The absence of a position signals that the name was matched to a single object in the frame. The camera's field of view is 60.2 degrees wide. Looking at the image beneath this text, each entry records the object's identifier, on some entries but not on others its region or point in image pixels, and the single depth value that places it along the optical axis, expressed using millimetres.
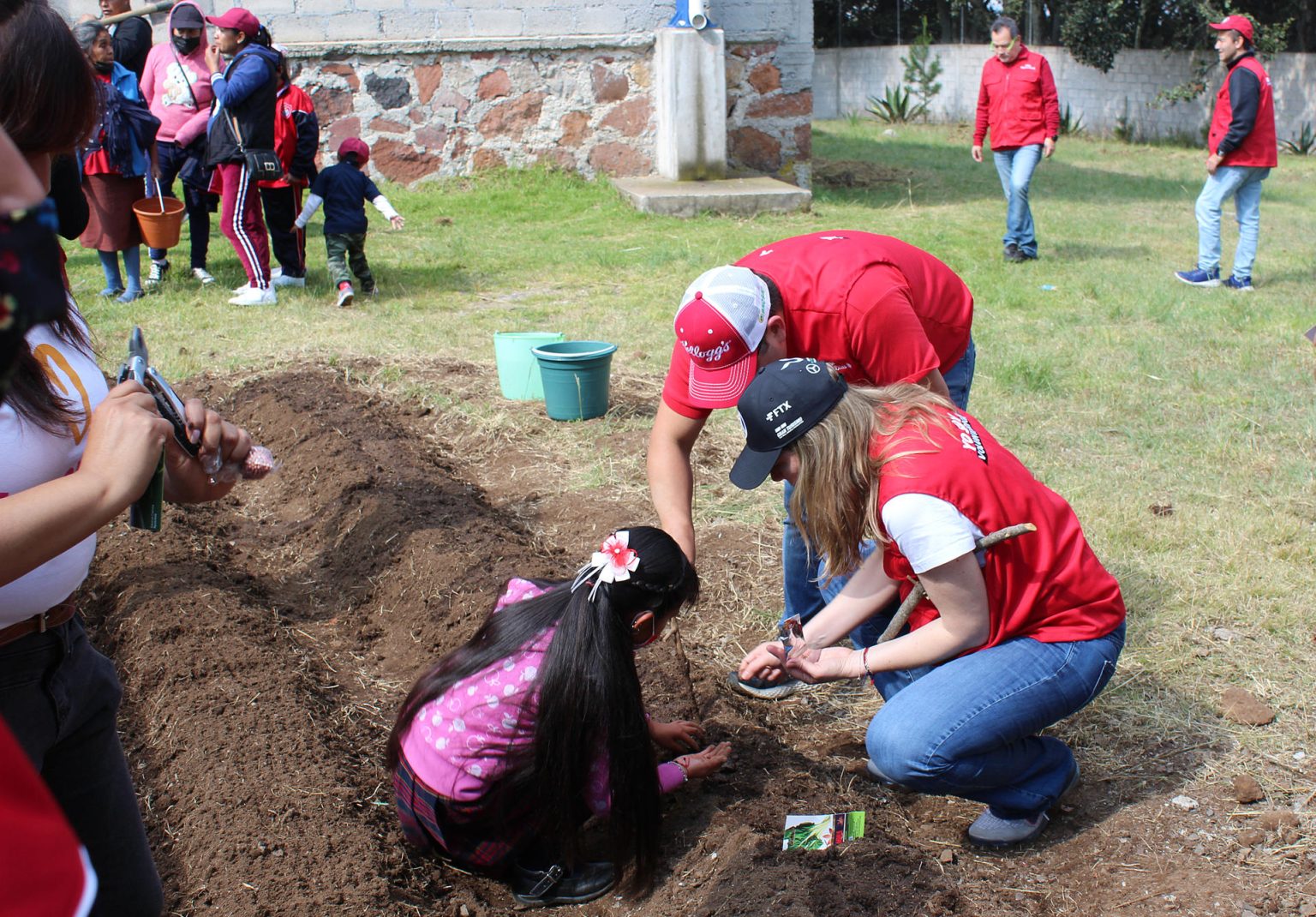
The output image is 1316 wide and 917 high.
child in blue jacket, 7734
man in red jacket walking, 9234
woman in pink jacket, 8062
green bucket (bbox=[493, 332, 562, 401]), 6098
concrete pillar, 11055
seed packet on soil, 2809
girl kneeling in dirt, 2520
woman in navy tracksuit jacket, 7398
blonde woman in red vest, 2506
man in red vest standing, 8062
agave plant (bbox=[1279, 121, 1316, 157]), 18984
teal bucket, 5629
